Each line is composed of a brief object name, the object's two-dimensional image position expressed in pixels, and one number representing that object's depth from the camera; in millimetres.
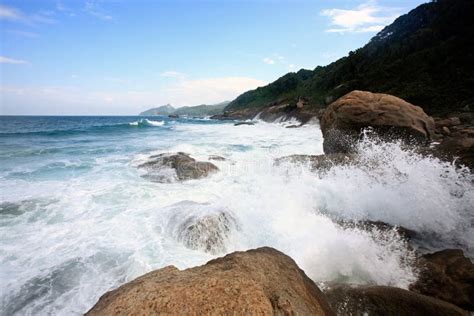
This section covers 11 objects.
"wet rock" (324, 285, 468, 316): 3078
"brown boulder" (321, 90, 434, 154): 10797
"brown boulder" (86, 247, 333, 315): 2172
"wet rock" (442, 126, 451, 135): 14705
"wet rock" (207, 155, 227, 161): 12803
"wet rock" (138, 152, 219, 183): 10242
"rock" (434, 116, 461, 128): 16344
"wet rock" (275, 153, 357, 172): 8389
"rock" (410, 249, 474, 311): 3518
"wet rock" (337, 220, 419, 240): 5297
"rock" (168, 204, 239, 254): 5699
